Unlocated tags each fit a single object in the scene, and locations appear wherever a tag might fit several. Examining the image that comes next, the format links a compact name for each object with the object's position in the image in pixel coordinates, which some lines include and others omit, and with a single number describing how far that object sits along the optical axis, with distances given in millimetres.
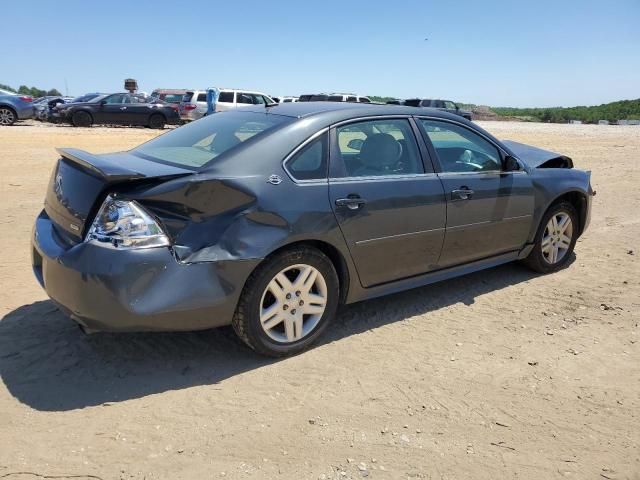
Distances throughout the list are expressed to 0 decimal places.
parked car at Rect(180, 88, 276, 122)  24438
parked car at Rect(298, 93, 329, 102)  24006
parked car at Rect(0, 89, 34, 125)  20328
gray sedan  2982
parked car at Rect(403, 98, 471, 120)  34812
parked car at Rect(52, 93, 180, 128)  22078
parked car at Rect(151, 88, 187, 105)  28481
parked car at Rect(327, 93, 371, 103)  26562
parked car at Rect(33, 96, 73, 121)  24931
